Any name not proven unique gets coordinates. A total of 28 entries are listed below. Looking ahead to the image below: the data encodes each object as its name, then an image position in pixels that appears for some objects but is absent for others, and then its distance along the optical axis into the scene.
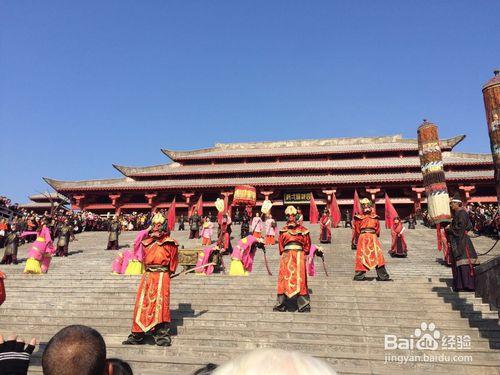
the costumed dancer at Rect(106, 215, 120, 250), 15.83
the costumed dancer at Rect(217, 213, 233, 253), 13.87
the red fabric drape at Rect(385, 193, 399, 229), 16.62
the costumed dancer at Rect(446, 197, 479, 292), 6.54
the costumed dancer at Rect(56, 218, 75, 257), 14.20
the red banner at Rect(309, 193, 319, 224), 22.88
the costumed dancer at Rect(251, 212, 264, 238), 14.92
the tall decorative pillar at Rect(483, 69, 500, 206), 5.77
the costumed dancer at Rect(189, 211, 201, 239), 18.97
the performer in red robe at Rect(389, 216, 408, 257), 12.87
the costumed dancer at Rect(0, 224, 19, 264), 12.52
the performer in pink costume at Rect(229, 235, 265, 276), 9.78
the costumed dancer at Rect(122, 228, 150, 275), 9.88
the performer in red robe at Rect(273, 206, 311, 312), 6.58
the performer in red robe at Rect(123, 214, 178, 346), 5.51
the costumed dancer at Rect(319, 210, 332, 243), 16.58
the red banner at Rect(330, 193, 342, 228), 21.95
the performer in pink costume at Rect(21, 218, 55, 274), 10.20
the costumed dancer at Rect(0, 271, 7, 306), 4.71
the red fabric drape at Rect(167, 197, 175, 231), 21.21
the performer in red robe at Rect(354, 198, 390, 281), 7.90
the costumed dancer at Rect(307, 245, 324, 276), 8.08
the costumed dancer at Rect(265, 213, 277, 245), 16.53
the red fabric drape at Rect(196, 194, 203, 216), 21.92
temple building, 28.12
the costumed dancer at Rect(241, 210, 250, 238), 17.54
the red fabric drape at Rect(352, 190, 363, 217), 21.59
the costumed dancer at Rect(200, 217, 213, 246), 16.47
